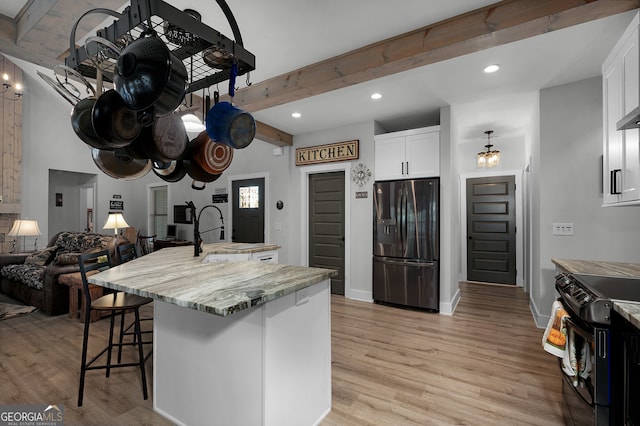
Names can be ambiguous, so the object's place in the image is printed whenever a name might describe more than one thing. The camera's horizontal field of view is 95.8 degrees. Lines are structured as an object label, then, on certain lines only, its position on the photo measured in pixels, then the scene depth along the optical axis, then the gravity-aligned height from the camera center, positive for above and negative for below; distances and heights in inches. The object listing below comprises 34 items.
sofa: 143.9 -31.2
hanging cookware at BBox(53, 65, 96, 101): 55.0 +27.2
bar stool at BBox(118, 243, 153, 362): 94.3 -14.0
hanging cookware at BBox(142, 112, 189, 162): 62.3 +16.3
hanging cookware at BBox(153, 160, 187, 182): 75.4 +11.1
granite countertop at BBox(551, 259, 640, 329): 50.9 -16.4
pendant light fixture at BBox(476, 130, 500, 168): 183.6 +35.4
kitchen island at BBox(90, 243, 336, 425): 53.4 -26.9
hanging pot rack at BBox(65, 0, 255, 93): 44.4 +30.9
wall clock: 170.8 +22.8
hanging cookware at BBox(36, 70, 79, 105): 56.5 +25.3
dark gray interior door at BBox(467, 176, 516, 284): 203.2 -12.2
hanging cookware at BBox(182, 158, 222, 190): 74.6 +10.8
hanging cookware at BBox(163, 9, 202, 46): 51.3 +32.3
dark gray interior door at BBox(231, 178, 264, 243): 214.5 +1.4
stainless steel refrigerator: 148.3 -16.0
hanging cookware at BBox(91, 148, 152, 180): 66.7 +11.9
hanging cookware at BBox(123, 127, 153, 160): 61.8 +15.1
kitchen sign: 173.6 +37.6
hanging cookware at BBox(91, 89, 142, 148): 53.6 +17.4
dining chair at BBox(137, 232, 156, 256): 277.7 -29.7
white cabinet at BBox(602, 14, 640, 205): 60.2 +21.7
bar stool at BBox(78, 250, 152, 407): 75.4 -24.6
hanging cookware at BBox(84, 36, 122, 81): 47.8 +29.5
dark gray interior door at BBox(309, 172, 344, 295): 182.7 -6.8
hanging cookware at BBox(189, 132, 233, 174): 72.9 +15.3
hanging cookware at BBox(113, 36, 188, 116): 45.2 +22.1
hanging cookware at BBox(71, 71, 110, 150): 56.6 +17.7
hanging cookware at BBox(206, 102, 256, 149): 63.6 +19.7
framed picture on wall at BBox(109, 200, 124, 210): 276.1 +7.7
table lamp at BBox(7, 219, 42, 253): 177.6 -9.9
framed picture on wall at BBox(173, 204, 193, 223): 261.6 -1.1
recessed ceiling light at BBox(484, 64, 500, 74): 108.7 +55.2
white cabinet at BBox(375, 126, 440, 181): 152.4 +32.3
